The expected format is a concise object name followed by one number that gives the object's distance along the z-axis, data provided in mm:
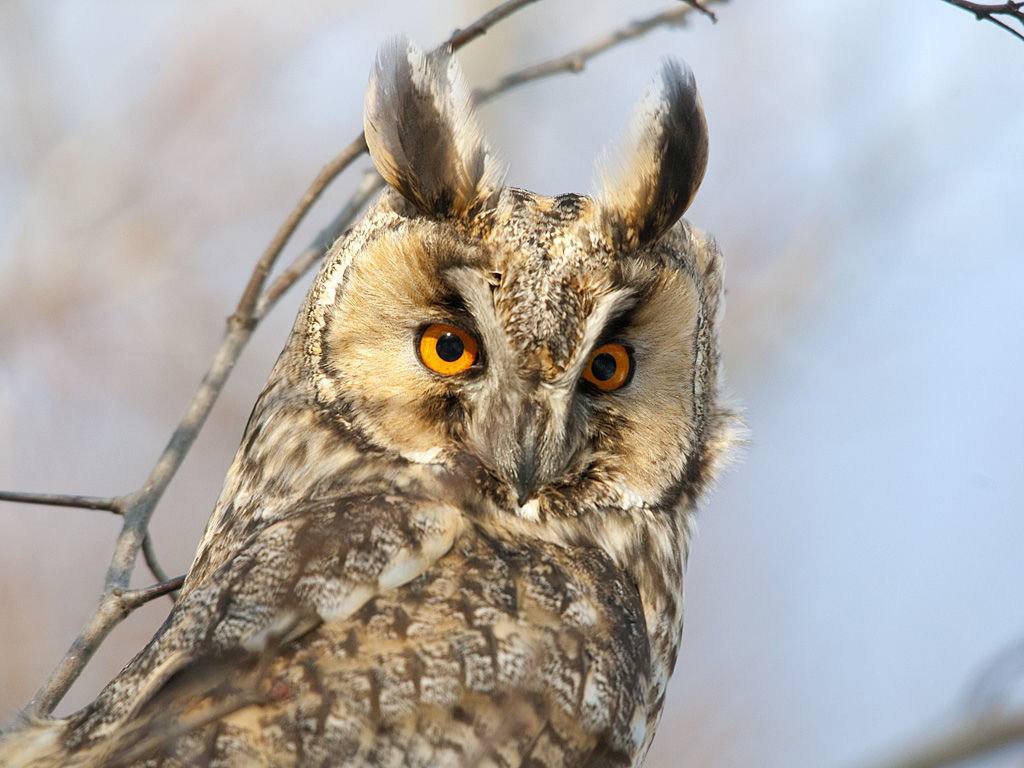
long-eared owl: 3637
